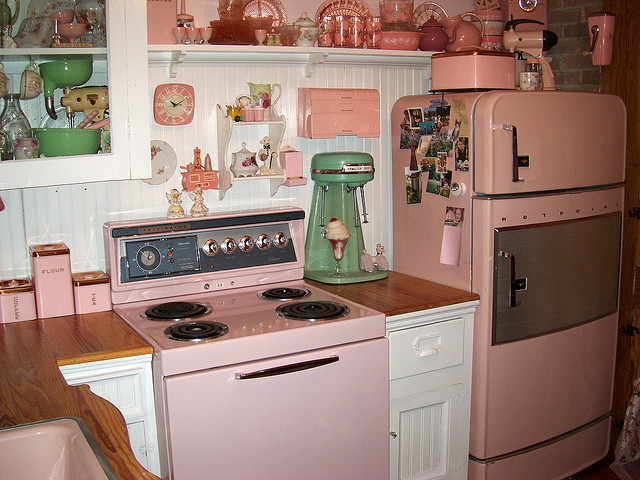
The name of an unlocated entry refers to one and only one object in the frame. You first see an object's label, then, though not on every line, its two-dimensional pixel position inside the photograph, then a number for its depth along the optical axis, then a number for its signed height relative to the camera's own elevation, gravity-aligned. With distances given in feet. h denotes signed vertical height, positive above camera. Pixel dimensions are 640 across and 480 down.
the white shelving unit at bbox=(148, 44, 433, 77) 7.64 +0.92
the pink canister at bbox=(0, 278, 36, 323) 7.21 -1.71
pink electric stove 6.31 -2.05
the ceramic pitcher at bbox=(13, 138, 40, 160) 6.64 -0.09
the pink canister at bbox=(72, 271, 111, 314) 7.52 -1.70
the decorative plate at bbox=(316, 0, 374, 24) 8.79 +1.57
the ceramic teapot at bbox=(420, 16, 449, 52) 9.03 +1.22
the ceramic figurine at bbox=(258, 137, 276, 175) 8.65 -0.28
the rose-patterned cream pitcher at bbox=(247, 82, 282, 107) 8.45 +0.52
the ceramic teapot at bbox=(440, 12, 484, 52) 9.04 +1.27
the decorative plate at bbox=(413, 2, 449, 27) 9.49 +1.62
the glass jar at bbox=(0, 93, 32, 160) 6.61 +0.13
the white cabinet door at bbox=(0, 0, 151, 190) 6.61 +0.30
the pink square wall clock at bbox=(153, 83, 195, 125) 8.01 +0.36
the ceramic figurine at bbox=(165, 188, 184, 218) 8.13 -0.83
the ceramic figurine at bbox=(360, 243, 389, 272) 8.90 -1.65
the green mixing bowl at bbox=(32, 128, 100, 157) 6.78 -0.04
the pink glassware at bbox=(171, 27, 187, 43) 7.65 +1.12
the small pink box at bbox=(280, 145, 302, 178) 8.61 -0.35
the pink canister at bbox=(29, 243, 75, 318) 7.33 -1.52
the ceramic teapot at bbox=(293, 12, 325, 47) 8.30 +1.21
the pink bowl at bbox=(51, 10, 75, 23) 6.66 +1.15
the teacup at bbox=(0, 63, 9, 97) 6.57 +0.51
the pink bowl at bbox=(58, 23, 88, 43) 6.69 +1.02
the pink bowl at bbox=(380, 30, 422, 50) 8.77 +1.16
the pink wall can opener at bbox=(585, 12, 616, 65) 9.34 +1.25
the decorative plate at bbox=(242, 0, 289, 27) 8.25 +1.48
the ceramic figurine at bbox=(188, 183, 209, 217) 8.22 -0.82
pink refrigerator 7.84 -1.34
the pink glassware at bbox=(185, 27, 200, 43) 7.69 +1.11
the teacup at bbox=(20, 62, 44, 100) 6.75 +0.53
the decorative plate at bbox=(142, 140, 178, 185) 8.17 -0.32
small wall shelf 8.29 -0.13
